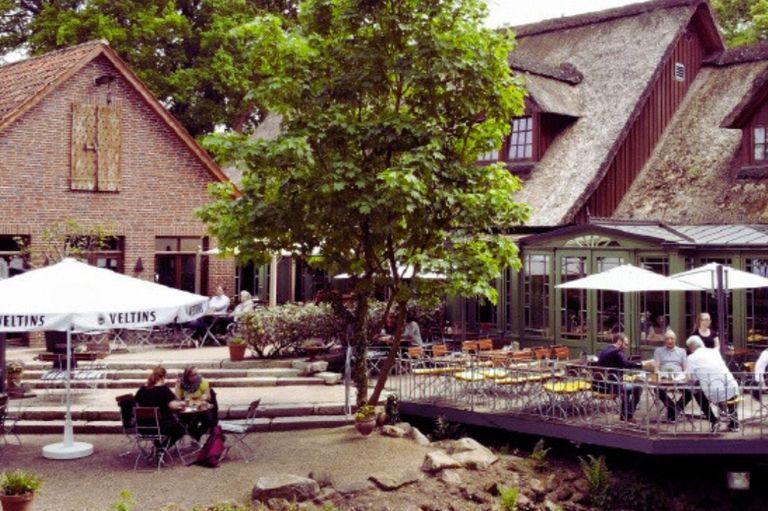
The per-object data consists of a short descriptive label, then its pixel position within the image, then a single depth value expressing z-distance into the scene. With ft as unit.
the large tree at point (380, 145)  44.37
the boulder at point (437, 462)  42.42
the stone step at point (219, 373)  58.90
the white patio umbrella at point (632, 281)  49.32
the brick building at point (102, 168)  70.64
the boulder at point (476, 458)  43.83
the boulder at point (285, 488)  37.58
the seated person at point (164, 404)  41.88
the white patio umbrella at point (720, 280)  46.21
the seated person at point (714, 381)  41.22
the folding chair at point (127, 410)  42.68
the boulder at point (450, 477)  41.65
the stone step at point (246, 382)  57.36
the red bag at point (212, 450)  41.95
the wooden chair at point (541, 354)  54.19
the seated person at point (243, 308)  69.26
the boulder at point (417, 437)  46.58
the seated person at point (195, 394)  43.45
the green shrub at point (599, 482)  43.57
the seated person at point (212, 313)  71.67
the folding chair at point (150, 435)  40.83
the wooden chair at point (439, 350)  55.17
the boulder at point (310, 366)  59.31
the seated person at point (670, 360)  43.21
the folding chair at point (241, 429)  42.98
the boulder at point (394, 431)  47.29
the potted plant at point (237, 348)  61.36
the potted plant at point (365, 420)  46.47
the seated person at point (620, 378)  43.06
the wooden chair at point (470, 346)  60.54
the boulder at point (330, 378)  58.18
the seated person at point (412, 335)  63.36
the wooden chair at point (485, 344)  61.31
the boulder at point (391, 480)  40.22
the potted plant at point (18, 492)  33.47
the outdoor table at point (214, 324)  71.63
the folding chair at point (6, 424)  44.08
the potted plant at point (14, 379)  51.75
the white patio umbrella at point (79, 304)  39.52
